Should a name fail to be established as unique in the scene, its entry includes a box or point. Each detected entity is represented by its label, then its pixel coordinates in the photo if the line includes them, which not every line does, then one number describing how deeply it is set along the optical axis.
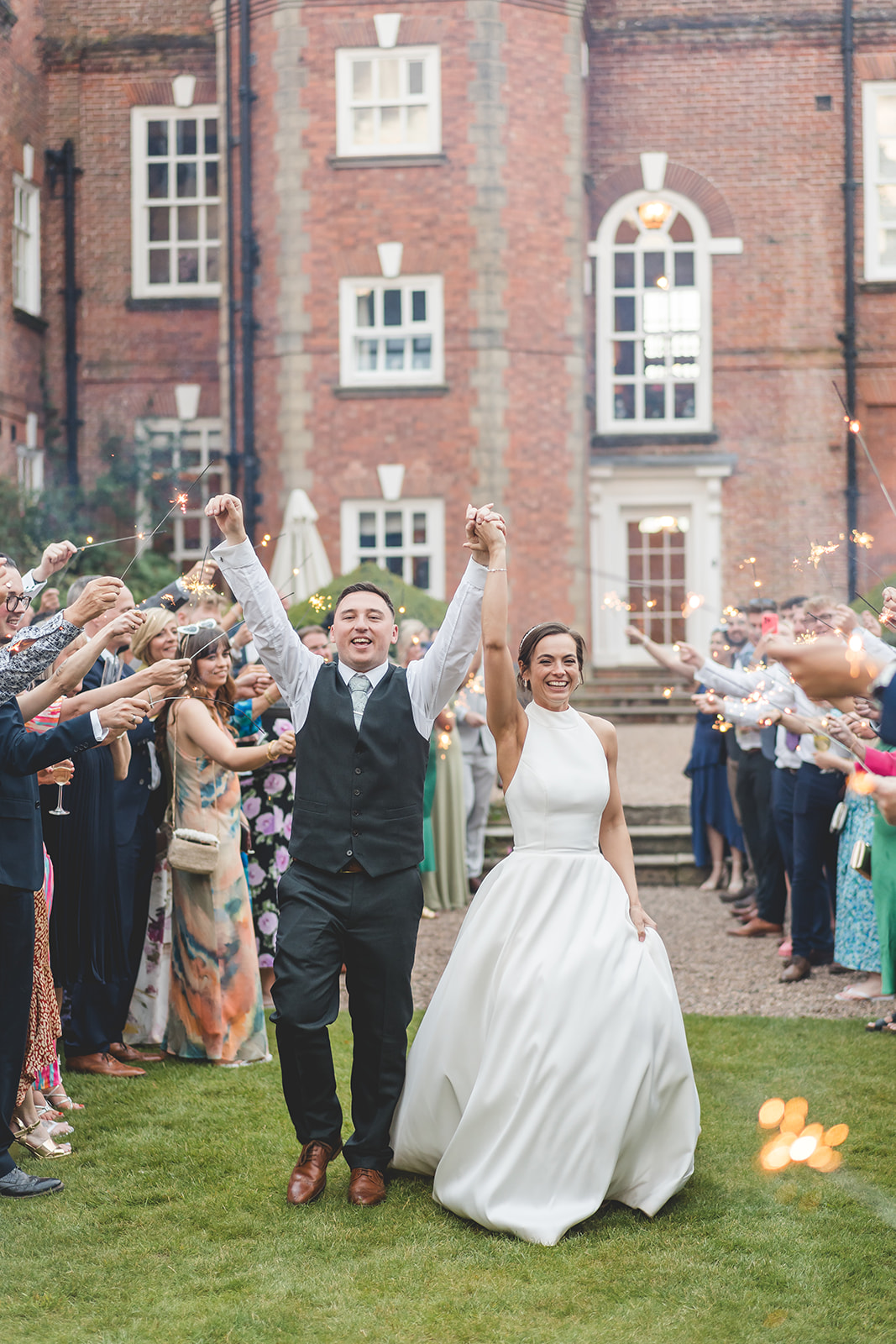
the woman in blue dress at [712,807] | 9.93
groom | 4.18
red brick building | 16.34
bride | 3.96
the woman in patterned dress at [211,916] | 5.86
